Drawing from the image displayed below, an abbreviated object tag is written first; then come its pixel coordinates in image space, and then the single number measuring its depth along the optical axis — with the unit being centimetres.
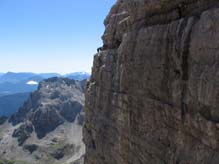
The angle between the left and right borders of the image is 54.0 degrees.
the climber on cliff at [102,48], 2864
